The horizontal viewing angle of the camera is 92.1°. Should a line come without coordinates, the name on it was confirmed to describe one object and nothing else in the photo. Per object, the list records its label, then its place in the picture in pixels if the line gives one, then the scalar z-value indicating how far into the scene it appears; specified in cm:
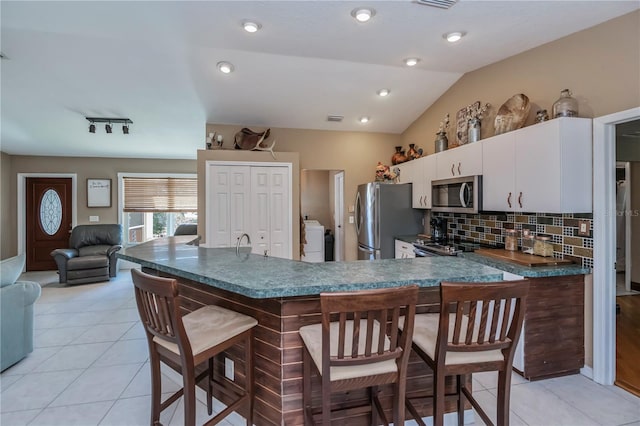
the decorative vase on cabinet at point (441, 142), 397
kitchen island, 155
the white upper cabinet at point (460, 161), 321
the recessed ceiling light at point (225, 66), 337
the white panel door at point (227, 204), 445
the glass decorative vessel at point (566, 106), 244
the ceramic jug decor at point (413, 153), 457
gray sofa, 258
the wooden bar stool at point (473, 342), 134
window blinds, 668
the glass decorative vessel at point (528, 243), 290
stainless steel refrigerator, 436
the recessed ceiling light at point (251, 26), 254
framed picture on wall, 645
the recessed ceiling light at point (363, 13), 231
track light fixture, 460
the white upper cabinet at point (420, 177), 404
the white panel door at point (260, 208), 460
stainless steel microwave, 317
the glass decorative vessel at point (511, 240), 308
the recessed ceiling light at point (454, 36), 267
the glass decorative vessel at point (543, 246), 270
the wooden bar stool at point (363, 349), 121
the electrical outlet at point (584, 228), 245
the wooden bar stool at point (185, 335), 141
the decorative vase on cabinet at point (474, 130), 333
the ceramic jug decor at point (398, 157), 493
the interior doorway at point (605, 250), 234
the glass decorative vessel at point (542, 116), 264
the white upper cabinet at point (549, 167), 236
